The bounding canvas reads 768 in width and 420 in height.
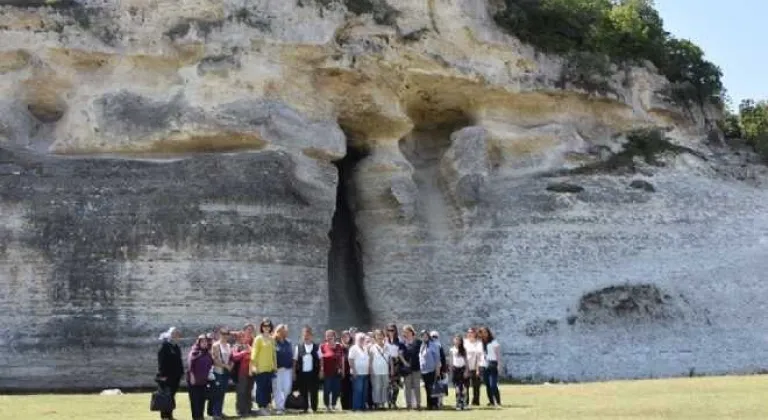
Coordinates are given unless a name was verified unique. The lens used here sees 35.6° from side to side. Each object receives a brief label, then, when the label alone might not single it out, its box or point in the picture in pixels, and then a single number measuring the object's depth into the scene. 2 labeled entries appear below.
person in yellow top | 18.88
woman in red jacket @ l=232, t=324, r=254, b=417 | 19.17
